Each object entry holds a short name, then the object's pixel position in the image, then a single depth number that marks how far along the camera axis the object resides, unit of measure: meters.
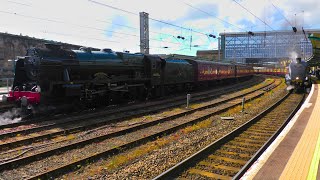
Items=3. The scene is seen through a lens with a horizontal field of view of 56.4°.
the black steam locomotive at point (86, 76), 12.92
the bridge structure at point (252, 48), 80.81
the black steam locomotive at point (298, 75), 23.86
